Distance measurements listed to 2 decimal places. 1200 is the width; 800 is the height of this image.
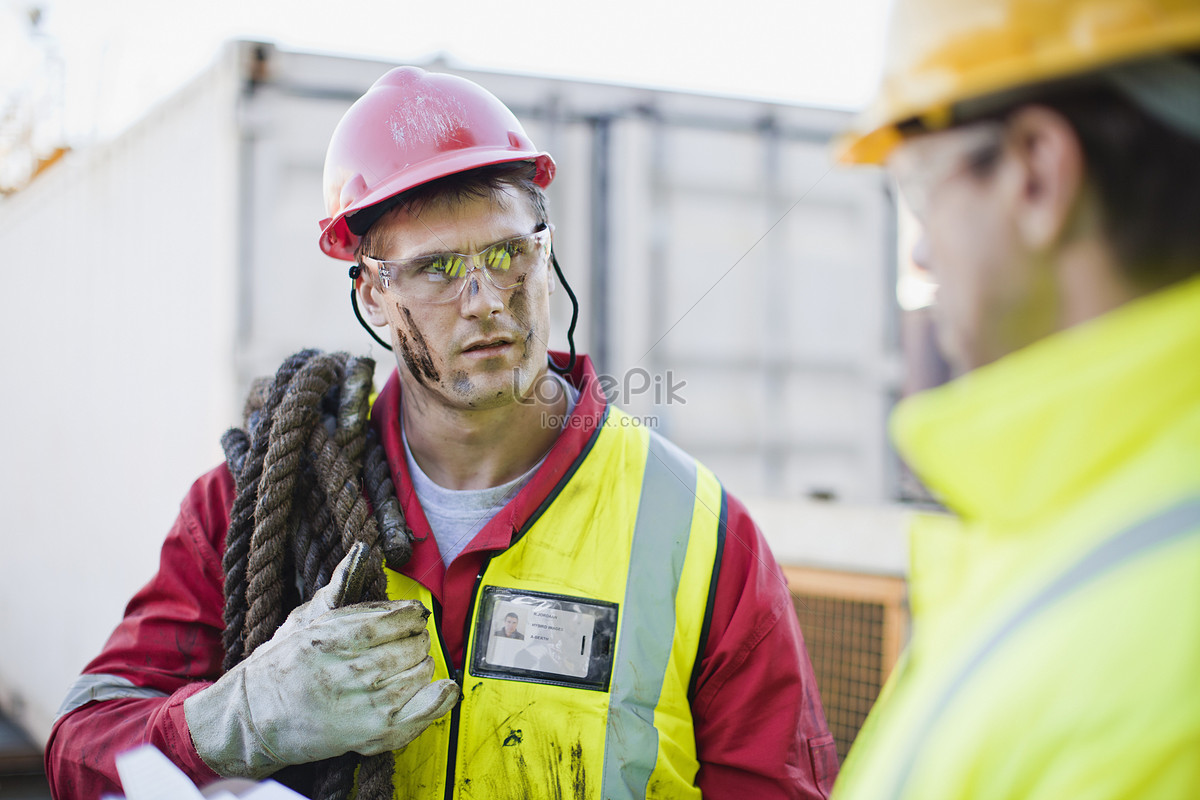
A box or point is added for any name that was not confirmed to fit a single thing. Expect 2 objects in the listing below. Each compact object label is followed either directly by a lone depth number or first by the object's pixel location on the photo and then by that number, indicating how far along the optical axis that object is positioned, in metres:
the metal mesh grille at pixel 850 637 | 3.53
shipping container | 3.63
